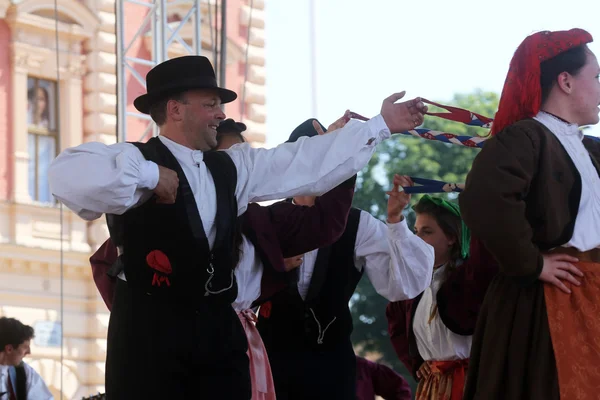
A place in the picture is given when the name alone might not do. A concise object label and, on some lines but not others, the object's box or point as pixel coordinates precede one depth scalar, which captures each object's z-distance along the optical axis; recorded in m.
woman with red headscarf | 5.44
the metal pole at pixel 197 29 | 14.10
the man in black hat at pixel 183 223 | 5.63
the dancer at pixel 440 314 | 7.55
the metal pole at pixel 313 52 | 37.37
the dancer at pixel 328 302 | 7.43
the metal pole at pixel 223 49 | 13.05
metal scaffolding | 13.15
